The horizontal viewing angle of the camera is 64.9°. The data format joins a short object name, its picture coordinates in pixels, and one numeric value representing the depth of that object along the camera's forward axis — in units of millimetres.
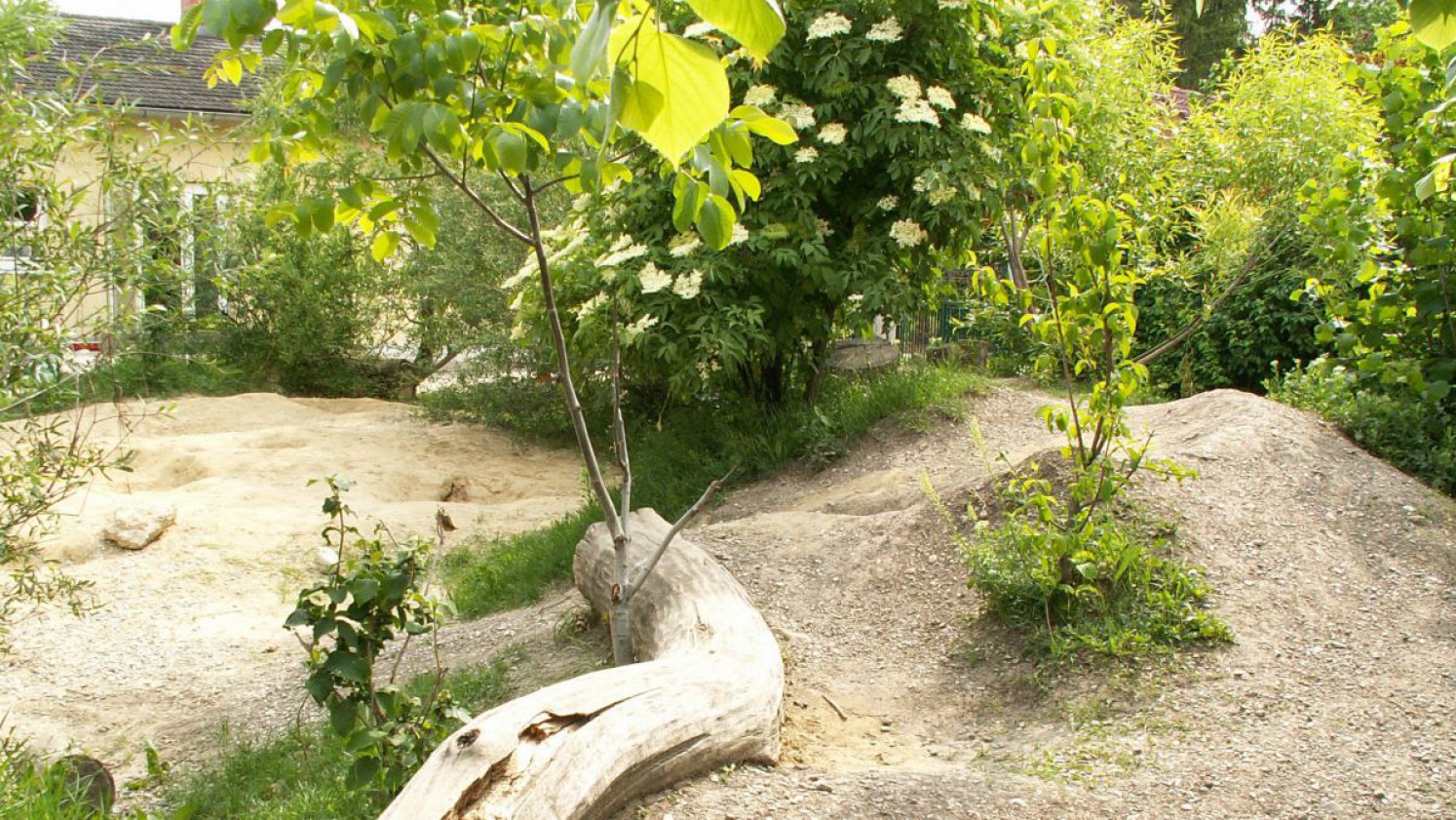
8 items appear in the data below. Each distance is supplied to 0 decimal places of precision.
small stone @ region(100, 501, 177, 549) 7465
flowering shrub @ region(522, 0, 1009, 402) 7094
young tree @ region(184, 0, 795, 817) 2260
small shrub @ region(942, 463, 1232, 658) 4242
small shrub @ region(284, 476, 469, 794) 3553
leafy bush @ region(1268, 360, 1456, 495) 5828
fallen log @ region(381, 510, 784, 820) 2684
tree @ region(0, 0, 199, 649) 4137
